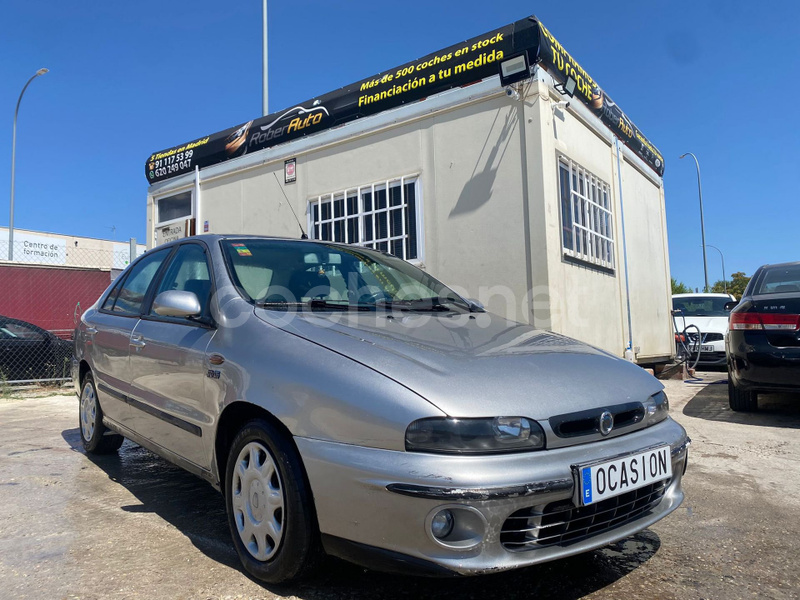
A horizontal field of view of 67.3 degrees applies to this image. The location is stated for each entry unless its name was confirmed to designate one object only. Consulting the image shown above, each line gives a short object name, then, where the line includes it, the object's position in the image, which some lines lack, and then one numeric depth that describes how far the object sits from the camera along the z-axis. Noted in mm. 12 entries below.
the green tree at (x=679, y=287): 40606
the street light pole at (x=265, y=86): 11945
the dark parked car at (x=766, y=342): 5035
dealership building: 6328
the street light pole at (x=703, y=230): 28278
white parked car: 10893
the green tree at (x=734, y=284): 42538
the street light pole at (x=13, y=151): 17422
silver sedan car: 1829
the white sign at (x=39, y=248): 37100
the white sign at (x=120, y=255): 36056
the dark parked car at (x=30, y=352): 7859
